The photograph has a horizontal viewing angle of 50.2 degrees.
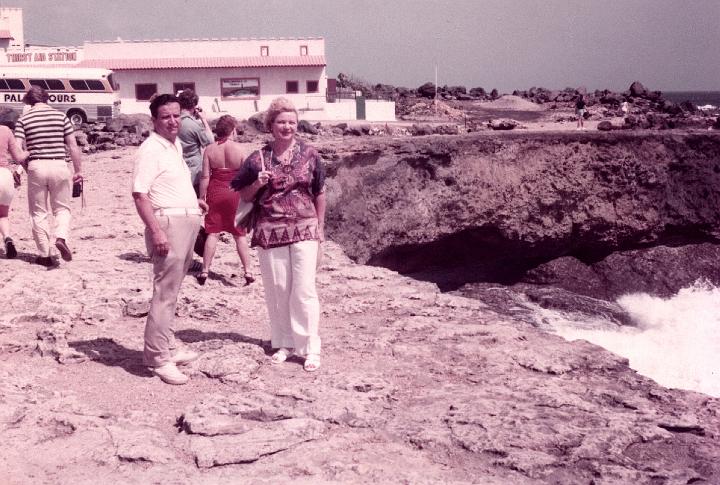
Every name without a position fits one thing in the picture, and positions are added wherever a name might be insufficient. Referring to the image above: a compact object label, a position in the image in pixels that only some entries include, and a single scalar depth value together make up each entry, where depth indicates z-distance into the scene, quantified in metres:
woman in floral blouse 4.90
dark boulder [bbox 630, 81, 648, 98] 57.69
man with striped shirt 7.03
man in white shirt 4.50
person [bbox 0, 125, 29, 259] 7.21
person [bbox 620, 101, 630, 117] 42.10
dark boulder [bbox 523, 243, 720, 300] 13.64
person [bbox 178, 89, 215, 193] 6.96
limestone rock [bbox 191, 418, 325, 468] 3.89
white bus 28.16
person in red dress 6.70
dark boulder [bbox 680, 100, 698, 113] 49.10
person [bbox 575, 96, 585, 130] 29.31
